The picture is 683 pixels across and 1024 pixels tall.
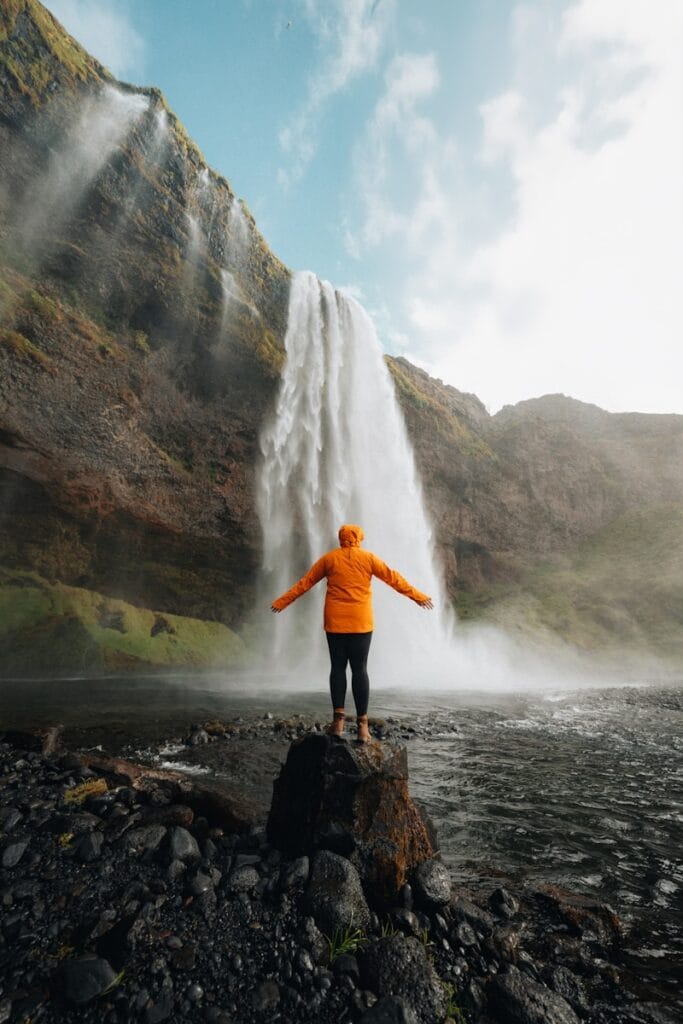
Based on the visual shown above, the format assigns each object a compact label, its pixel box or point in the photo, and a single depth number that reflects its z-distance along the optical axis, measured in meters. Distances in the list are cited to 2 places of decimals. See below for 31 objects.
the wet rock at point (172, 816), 5.55
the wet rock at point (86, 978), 3.03
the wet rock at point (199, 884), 4.26
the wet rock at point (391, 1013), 3.01
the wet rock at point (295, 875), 4.36
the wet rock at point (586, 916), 4.27
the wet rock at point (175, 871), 4.47
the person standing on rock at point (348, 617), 5.66
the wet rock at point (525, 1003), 3.18
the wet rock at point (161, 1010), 2.94
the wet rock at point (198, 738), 11.07
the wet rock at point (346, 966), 3.48
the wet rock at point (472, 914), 4.21
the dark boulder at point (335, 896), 3.96
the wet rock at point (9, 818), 5.37
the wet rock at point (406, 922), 4.01
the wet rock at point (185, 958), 3.40
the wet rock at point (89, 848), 4.72
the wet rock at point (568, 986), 3.47
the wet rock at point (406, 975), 3.23
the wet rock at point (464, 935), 3.99
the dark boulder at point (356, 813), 4.63
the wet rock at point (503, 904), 4.54
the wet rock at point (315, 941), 3.63
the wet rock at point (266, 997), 3.12
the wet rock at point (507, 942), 3.87
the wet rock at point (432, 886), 4.34
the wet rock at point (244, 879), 4.36
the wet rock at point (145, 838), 4.93
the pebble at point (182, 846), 4.83
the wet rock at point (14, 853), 4.64
